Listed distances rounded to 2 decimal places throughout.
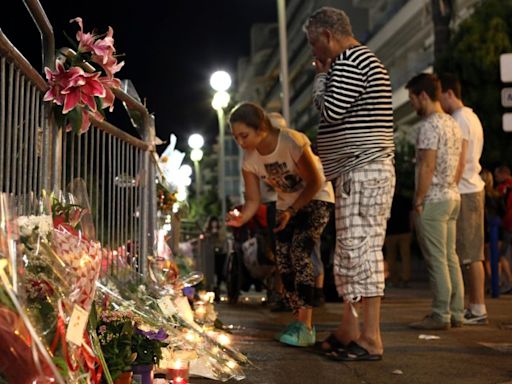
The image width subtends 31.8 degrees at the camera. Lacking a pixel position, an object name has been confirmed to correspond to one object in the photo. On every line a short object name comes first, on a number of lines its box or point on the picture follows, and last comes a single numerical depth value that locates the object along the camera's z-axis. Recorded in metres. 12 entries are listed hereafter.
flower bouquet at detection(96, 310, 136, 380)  3.72
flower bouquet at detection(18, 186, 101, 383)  2.99
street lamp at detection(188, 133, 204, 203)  38.72
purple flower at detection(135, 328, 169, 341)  4.01
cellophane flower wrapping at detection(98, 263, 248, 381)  4.27
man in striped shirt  5.75
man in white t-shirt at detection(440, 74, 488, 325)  8.22
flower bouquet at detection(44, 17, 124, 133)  4.33
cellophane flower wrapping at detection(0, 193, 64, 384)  2.56
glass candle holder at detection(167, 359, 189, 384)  4.47
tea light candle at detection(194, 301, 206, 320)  7.14
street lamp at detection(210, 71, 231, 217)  26.39
